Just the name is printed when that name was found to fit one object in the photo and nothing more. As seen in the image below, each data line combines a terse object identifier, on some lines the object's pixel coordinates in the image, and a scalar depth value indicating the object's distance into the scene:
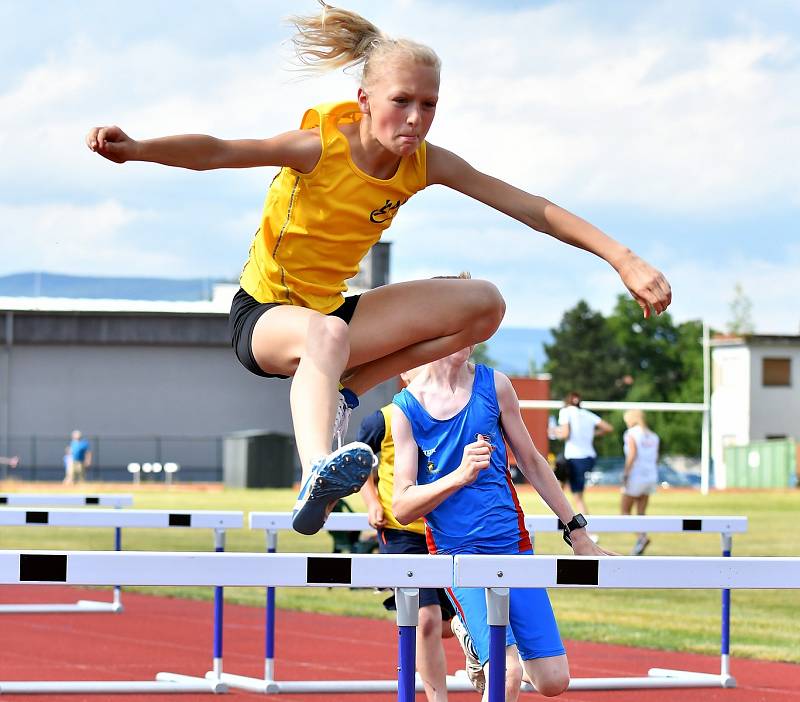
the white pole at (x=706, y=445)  90.81
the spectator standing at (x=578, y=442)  32.73
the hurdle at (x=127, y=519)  14.67
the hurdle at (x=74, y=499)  17.22
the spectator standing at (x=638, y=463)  31.49
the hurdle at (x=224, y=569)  7.01
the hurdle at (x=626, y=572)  7.47
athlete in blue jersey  9.62
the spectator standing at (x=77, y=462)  75.82
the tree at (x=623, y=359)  184.46
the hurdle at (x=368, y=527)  14.21
